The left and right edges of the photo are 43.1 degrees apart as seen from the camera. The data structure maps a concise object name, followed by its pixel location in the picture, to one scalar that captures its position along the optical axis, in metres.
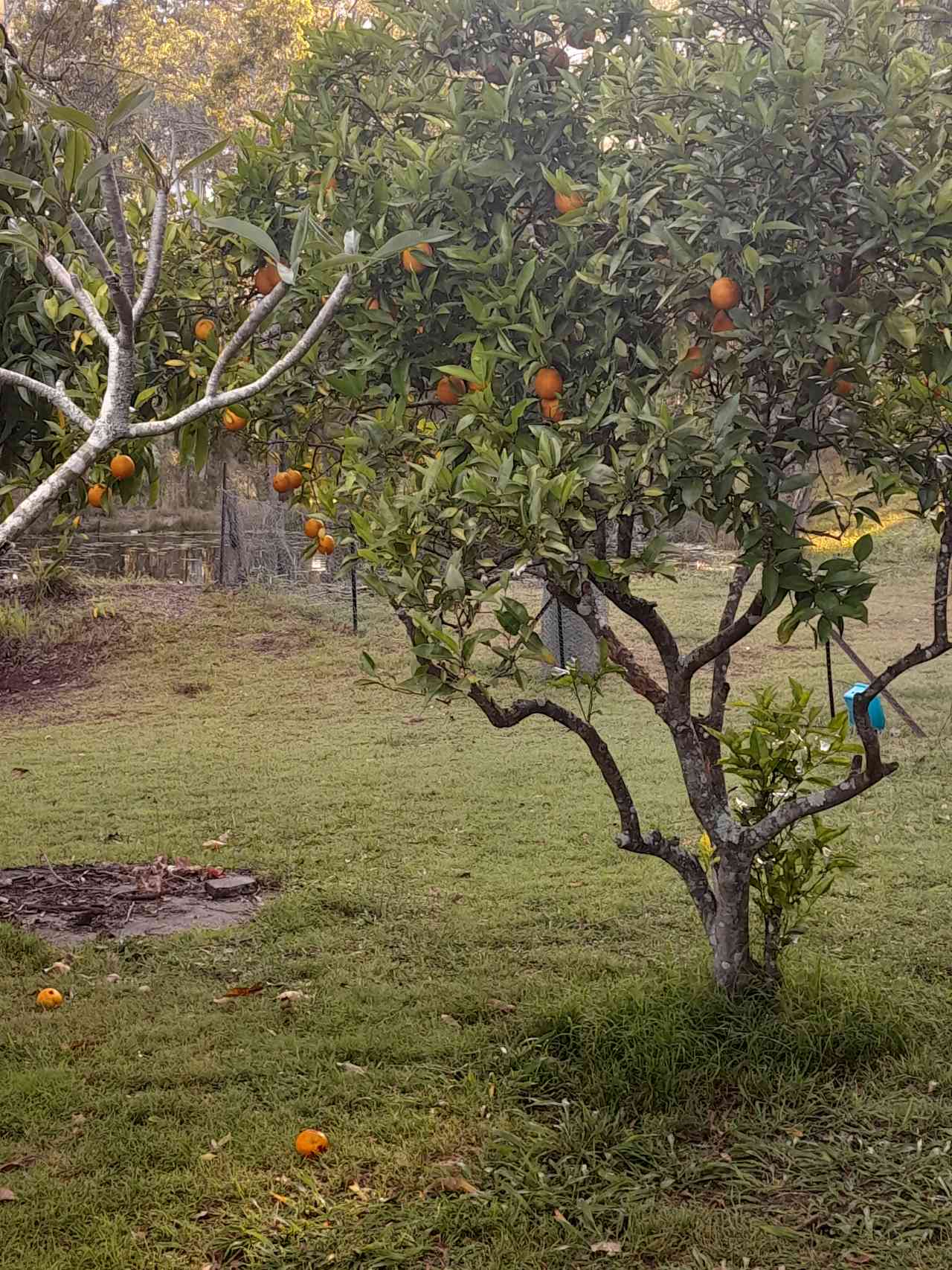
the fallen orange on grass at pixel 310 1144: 2.85
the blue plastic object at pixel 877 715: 6.57
